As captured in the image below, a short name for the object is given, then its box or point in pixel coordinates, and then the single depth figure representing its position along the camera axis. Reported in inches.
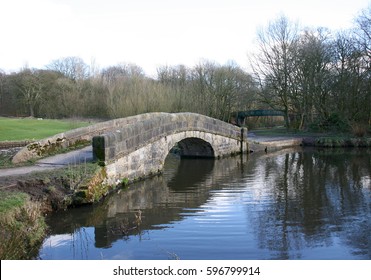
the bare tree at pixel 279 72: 1103.6
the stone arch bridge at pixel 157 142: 391.9
